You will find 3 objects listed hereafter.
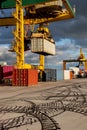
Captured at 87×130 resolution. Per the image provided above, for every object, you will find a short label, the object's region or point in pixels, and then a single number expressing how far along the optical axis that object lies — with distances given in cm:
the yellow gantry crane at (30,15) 5050
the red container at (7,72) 6507
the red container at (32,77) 4911
